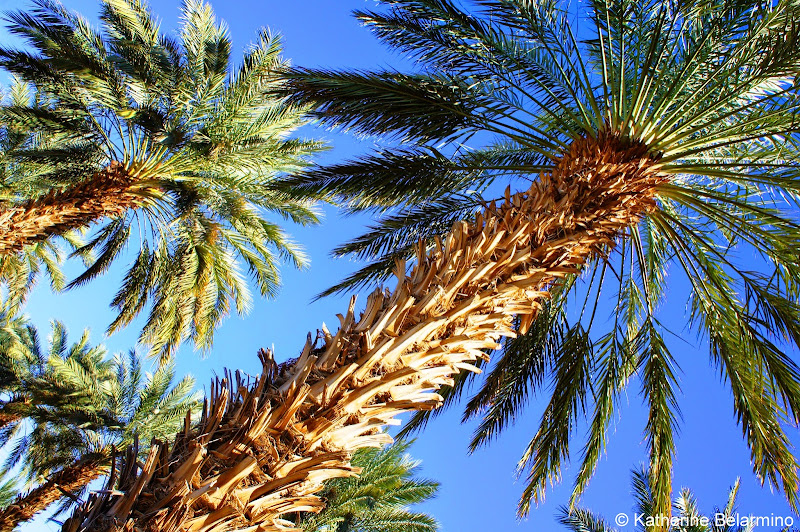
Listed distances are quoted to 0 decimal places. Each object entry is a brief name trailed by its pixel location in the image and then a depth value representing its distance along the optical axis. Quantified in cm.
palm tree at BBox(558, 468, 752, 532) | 1001
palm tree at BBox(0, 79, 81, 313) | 1455
